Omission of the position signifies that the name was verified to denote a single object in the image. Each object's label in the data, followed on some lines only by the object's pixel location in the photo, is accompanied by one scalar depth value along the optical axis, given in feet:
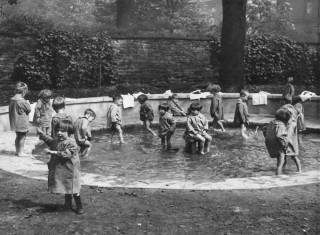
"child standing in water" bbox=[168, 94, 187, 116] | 49.63
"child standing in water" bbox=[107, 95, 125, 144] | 41.35
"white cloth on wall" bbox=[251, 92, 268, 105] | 57.98
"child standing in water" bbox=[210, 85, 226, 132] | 47.80
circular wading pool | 31.73
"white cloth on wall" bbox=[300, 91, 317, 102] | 54.66
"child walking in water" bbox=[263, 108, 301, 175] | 29.43
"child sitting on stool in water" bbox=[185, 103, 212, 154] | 37.40
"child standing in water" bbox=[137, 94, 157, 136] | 45.62
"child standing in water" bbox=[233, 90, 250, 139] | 45.46
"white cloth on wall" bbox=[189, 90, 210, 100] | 58.13
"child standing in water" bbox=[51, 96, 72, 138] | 30.17
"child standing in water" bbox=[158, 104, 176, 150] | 39.59
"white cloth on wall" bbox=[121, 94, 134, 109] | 55.47
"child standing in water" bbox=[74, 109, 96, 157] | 33.86
